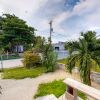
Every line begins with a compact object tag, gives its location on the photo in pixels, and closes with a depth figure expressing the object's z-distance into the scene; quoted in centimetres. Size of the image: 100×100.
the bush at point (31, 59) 931
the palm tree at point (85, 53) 413
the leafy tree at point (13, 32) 1471
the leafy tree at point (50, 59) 825
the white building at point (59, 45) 1875
